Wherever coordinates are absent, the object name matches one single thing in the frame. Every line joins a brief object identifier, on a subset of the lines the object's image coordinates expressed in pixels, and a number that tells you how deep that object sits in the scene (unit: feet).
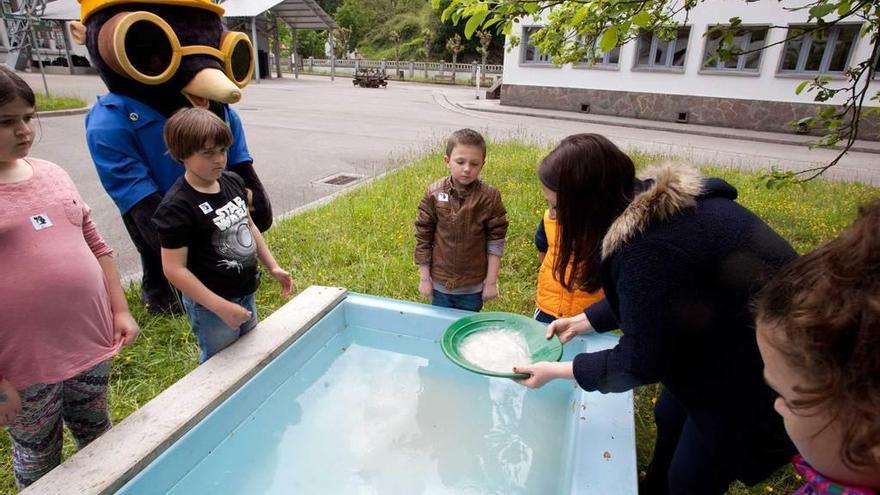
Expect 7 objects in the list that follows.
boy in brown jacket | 8.29
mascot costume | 8.13
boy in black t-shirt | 6.27
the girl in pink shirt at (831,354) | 2.35
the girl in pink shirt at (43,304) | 4.86
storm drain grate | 22.33
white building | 42.14
